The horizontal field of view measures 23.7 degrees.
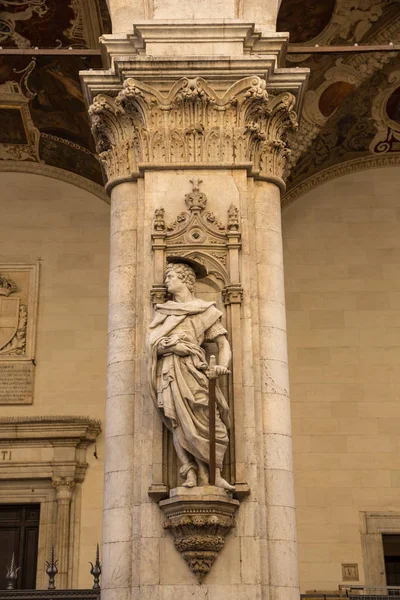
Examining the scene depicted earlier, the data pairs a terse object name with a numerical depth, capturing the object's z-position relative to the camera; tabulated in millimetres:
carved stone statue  7676
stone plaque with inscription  14180
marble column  7738
